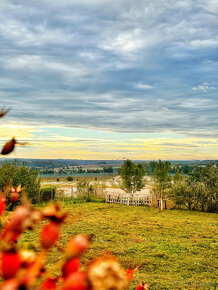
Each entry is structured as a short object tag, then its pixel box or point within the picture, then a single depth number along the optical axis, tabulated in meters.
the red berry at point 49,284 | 0.58
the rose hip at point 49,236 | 0.59
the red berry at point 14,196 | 1.19
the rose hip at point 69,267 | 0.55
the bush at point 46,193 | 23.56
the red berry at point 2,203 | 0.75
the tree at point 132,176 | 24.31
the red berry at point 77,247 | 0.53
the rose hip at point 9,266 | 0.49
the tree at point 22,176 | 19.36
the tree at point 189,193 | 21.09
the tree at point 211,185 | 20.62
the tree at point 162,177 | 22.64
